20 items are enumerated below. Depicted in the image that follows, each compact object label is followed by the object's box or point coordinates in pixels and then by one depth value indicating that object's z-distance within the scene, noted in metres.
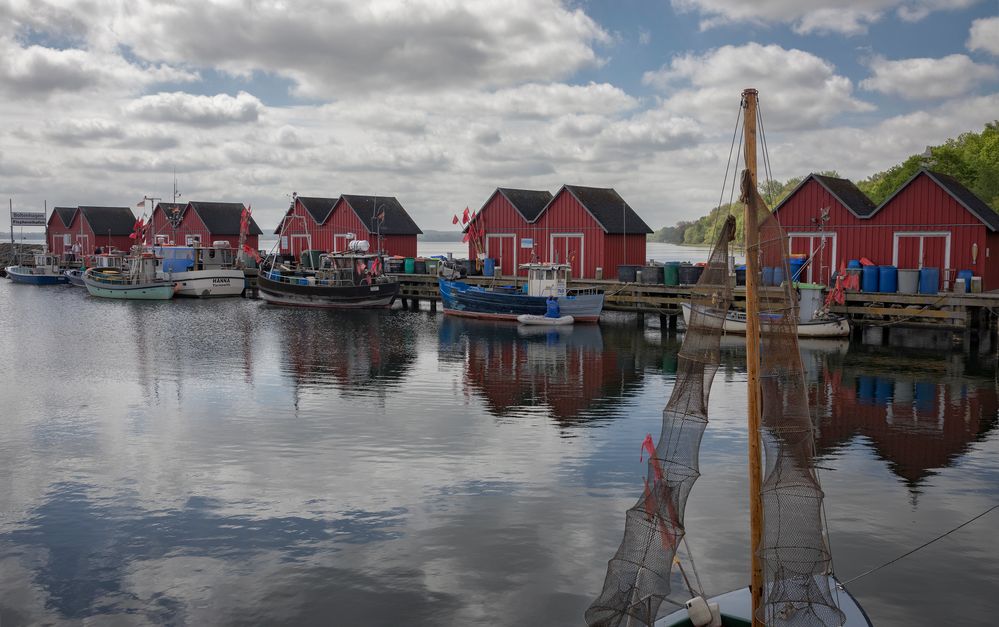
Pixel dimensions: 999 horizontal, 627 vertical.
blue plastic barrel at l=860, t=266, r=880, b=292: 35.72
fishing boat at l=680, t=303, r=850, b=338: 34.59
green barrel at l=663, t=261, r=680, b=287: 42.06
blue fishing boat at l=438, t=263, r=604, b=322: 42.28
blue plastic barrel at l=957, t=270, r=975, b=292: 34.47
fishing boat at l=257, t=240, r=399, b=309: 51.66
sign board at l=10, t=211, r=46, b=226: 111.44
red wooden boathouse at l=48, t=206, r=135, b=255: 86.81
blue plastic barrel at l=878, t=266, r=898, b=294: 35.12
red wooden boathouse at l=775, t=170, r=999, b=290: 35.38
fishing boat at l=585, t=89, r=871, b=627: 7.86
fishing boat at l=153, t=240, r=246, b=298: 60.31
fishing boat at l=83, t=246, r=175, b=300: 58.62
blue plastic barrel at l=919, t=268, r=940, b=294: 34.19
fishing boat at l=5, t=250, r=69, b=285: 78.12
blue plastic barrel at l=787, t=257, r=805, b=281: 37.26
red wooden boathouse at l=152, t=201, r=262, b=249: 75.31
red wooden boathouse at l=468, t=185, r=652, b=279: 48.19
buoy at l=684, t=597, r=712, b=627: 8.20
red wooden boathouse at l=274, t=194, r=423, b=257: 62.50
